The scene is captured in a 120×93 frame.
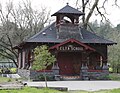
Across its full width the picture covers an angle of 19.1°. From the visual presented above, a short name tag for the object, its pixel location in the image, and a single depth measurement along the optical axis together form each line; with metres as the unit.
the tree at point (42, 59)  21.70
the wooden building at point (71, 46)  34.72
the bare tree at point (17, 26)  52.41
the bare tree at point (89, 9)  44.44
